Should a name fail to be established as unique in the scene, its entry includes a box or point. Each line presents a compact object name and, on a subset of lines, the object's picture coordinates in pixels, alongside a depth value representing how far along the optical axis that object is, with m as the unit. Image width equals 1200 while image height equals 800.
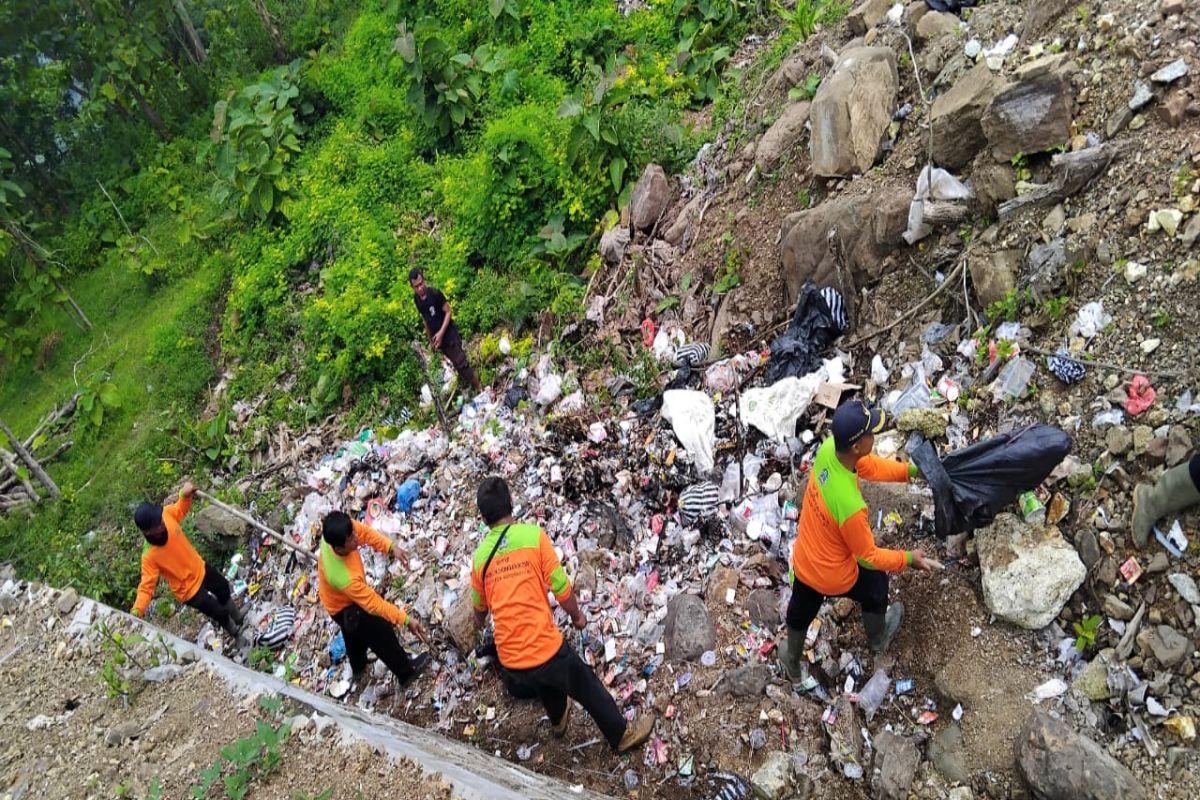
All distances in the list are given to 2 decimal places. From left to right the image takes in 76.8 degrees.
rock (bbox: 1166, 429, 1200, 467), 3.12
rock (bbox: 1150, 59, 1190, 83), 3.84
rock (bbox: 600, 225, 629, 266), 6.72
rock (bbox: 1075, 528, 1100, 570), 3.25
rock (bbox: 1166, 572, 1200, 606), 2.96
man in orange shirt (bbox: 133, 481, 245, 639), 5.16
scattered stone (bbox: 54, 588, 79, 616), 5.85
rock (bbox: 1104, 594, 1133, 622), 3.10
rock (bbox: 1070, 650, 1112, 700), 3.02
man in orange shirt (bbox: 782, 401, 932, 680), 2.96
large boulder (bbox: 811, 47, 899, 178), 5.19
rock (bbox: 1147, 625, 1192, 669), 2.92
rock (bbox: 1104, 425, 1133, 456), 3.31
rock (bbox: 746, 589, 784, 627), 4.02
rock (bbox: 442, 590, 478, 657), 4.78
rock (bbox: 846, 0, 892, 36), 5.95
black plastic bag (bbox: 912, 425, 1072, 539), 3.17
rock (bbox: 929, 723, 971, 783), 3.15
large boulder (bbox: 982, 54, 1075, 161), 4.12
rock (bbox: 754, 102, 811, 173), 5.89
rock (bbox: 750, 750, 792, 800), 3.41
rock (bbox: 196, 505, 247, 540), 6.93
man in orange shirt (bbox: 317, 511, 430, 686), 4.06
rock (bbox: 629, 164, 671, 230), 6.70
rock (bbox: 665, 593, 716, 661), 4.05
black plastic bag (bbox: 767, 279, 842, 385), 4.80
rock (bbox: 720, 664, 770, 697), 3.79
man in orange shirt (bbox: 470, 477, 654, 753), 3.41
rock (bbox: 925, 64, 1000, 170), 4.40
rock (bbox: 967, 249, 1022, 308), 4.07
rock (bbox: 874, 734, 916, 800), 3.21
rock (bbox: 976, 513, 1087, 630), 3.23
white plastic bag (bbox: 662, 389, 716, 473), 4.82
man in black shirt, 6.63
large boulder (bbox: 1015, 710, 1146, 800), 2.76
